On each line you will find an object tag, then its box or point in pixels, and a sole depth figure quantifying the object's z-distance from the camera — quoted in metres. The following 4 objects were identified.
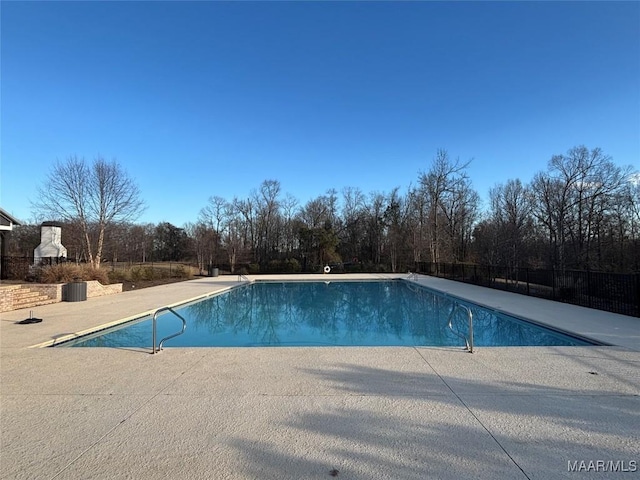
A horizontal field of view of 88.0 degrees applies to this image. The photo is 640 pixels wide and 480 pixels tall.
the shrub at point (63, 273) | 11.95
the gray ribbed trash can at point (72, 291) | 11.21
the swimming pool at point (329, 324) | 7.02
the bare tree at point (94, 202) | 19.06
